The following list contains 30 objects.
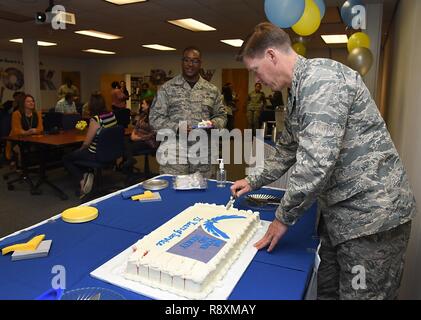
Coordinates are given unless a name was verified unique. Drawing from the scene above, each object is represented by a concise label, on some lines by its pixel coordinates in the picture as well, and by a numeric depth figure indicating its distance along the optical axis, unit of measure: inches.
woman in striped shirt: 154.2
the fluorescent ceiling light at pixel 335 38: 290.3
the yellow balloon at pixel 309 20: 107.4
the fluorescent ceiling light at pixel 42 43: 318.0
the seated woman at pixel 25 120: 185.9
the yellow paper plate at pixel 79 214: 52.5
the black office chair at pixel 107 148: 150.3
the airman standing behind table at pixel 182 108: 106.0
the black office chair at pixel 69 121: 218.2
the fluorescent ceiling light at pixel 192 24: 235.5
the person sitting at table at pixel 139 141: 183.2
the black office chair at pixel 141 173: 188.5
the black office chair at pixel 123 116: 212.8
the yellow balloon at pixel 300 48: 163.2
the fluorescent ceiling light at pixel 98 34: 272.8
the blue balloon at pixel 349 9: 127.3
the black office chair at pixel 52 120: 240.7
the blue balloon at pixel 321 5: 113.7
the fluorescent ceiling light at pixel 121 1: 179.4
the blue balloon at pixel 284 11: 91.3
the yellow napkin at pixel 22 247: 41.9
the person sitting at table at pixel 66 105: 276.7
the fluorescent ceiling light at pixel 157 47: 353.7
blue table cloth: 35.1
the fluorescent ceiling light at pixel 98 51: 394.0
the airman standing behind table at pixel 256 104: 361.7
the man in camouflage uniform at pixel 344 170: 42.3
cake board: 33.8
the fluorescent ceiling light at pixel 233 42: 316.2
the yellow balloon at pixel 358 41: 137.6
